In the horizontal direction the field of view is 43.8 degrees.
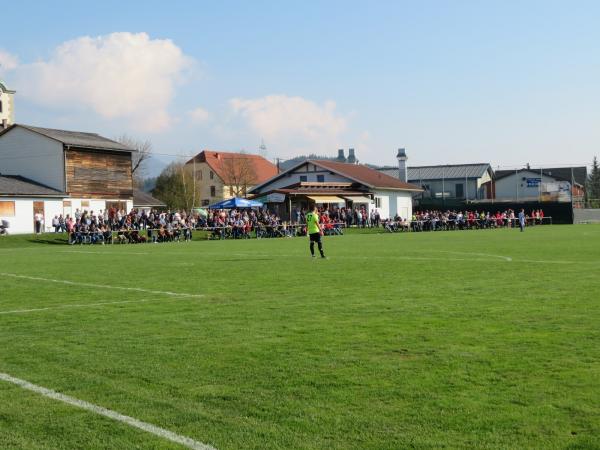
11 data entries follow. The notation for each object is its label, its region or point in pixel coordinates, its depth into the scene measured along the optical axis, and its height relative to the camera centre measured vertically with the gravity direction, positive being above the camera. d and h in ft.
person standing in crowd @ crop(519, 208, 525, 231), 166.93 -0.56
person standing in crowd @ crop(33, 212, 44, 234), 160.04 +1.90
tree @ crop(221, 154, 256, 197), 324.39 +22.63
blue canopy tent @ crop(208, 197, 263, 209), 177.78 +5.00
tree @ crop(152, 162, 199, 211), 297.12 +15.65
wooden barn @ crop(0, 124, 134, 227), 185.06 +16.94
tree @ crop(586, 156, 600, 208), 254.88 +12.90
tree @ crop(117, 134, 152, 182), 321.34 +29.61
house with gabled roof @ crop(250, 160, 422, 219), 209.05 +10.59
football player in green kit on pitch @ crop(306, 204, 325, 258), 77.05 -0.56
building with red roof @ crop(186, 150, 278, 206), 332.60 +24.54
